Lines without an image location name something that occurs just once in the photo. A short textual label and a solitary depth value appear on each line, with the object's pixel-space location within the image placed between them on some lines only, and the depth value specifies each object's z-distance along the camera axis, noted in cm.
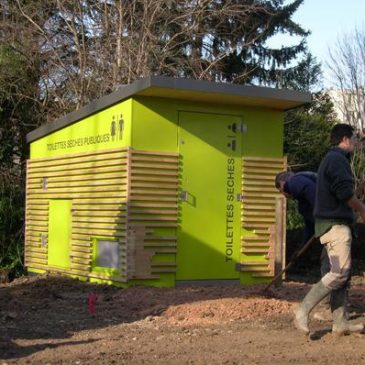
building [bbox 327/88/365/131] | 2303
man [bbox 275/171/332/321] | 756
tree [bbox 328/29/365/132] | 2306
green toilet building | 1048
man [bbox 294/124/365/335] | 644
